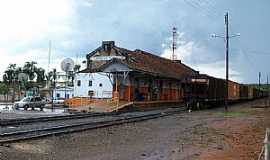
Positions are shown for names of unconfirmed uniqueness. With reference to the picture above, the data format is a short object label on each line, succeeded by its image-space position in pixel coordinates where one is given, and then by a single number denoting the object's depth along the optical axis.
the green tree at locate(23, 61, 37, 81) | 114.56
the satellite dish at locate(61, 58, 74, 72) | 39.56
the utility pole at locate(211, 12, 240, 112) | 44.97
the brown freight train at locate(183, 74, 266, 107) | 43.25
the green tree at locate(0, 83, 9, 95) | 100.55
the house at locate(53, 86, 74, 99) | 77.95
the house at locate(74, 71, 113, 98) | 50.03
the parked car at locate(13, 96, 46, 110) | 47.03
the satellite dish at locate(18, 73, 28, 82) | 48.91
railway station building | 46.59
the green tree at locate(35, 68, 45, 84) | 117.50
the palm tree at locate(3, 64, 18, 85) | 111.69
